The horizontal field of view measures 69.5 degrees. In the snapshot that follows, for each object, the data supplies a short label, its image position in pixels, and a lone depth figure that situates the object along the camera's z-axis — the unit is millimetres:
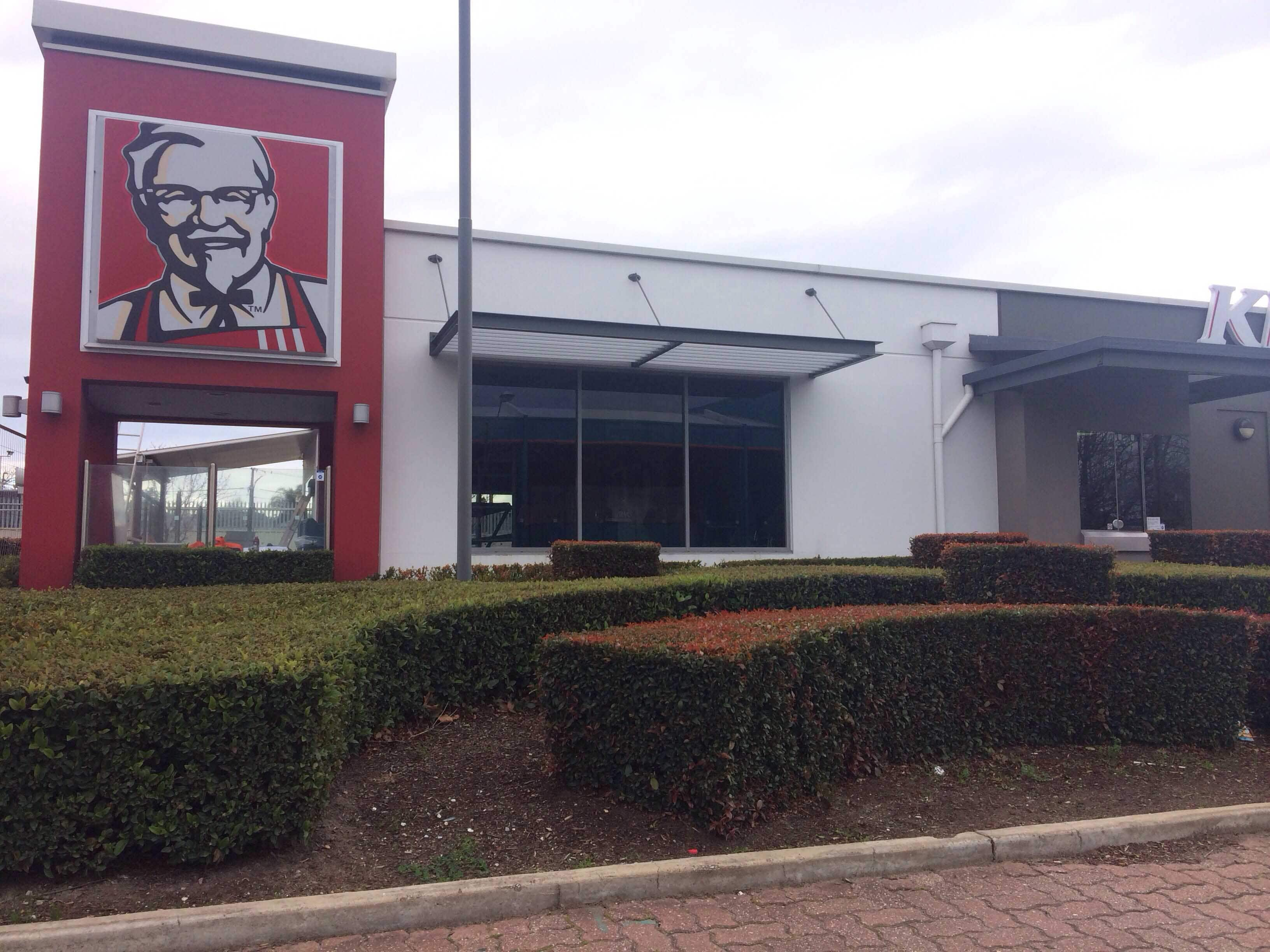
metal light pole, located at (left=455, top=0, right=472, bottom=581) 9234
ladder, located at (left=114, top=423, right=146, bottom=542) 12734
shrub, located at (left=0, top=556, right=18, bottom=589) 12383
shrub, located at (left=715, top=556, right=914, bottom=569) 13008
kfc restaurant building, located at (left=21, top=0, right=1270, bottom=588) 12438
